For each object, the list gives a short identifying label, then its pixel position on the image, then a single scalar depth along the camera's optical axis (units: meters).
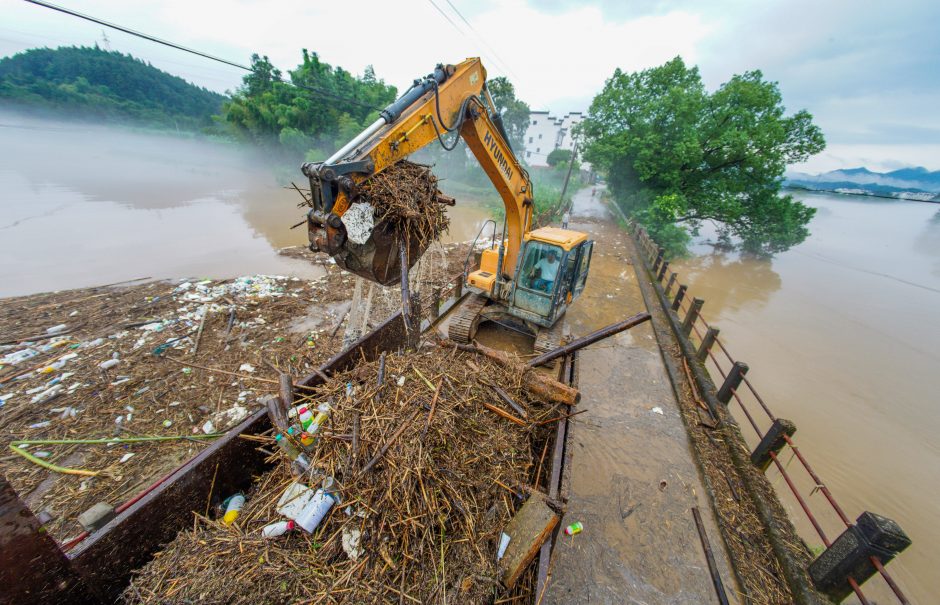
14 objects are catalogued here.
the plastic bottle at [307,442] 2.15
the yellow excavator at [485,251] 2.65
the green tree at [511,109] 31.12
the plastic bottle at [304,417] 2.36
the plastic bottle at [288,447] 2.16
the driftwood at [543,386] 2.91
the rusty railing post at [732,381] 4.58
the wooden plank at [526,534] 1.92
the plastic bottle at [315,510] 1.82
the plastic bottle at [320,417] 2.22
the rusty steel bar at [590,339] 2.92
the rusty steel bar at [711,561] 2.89
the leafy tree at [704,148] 13.83
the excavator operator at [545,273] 5.04
